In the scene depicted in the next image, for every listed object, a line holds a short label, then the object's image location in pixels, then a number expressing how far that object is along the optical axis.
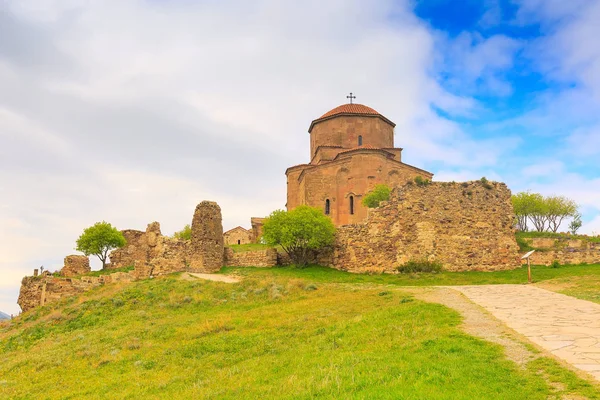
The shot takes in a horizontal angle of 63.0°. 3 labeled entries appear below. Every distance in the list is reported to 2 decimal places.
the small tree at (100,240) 31.06
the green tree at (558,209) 36.22
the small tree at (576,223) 36.88
